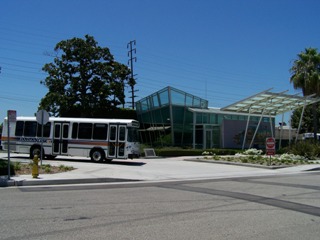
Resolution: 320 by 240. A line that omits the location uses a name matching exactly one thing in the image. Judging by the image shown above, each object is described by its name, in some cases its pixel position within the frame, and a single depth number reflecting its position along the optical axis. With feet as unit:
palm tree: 123.65
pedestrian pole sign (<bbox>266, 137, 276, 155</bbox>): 75.51
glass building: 118.32
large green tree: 115.85
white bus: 75.97
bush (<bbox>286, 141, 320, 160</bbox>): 101.04
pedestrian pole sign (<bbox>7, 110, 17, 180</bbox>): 46.59
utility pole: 181.00
